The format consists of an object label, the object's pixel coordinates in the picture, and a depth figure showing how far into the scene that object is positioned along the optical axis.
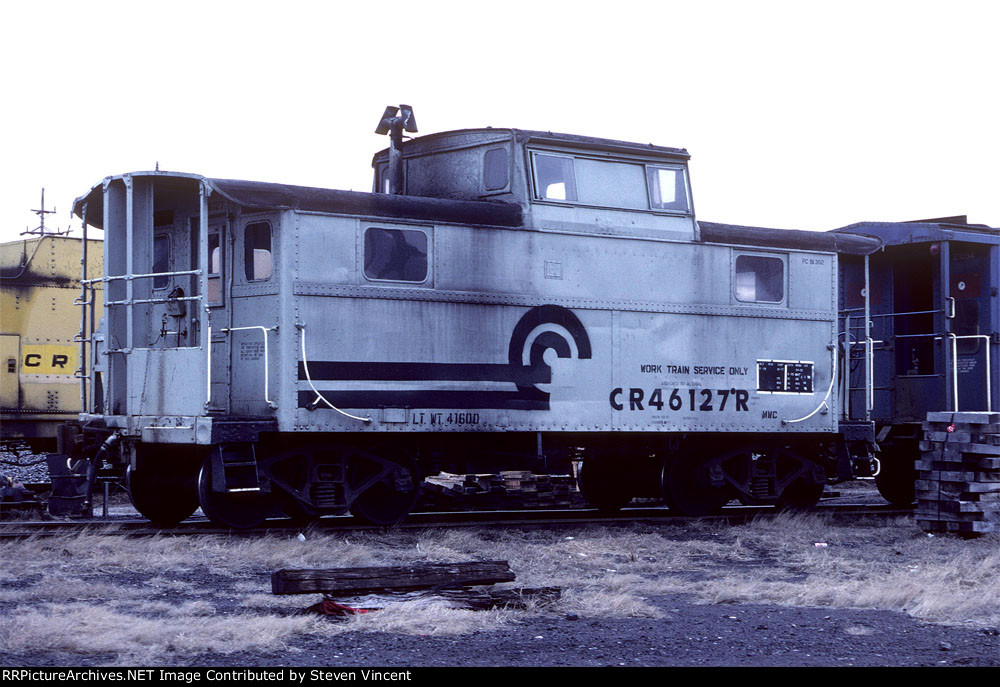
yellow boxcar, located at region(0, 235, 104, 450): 19.30
